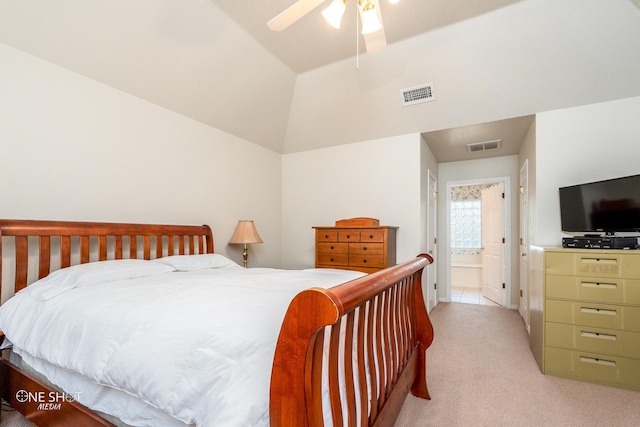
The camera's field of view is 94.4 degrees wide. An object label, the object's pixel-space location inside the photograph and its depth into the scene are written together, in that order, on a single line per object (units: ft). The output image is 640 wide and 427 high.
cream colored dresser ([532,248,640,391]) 7.37
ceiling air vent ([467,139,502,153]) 13.14
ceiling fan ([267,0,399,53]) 5.45
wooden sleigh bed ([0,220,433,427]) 2.71
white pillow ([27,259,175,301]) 5.63
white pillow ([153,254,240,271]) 8.15
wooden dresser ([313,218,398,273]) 11.17
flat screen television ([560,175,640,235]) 7.75
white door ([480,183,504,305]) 15.66
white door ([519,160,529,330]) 12.04
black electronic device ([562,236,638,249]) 7.47
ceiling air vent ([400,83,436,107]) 10.46
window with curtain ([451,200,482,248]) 22.68
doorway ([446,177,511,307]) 15.52
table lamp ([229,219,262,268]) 11.40
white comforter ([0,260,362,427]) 3.12
